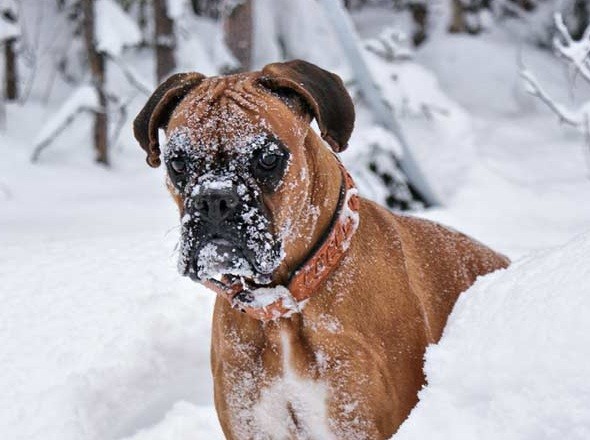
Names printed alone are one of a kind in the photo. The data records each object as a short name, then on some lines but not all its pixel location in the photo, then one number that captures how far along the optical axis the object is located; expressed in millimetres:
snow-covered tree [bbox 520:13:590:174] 4395
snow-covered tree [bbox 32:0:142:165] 7721
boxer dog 2416
